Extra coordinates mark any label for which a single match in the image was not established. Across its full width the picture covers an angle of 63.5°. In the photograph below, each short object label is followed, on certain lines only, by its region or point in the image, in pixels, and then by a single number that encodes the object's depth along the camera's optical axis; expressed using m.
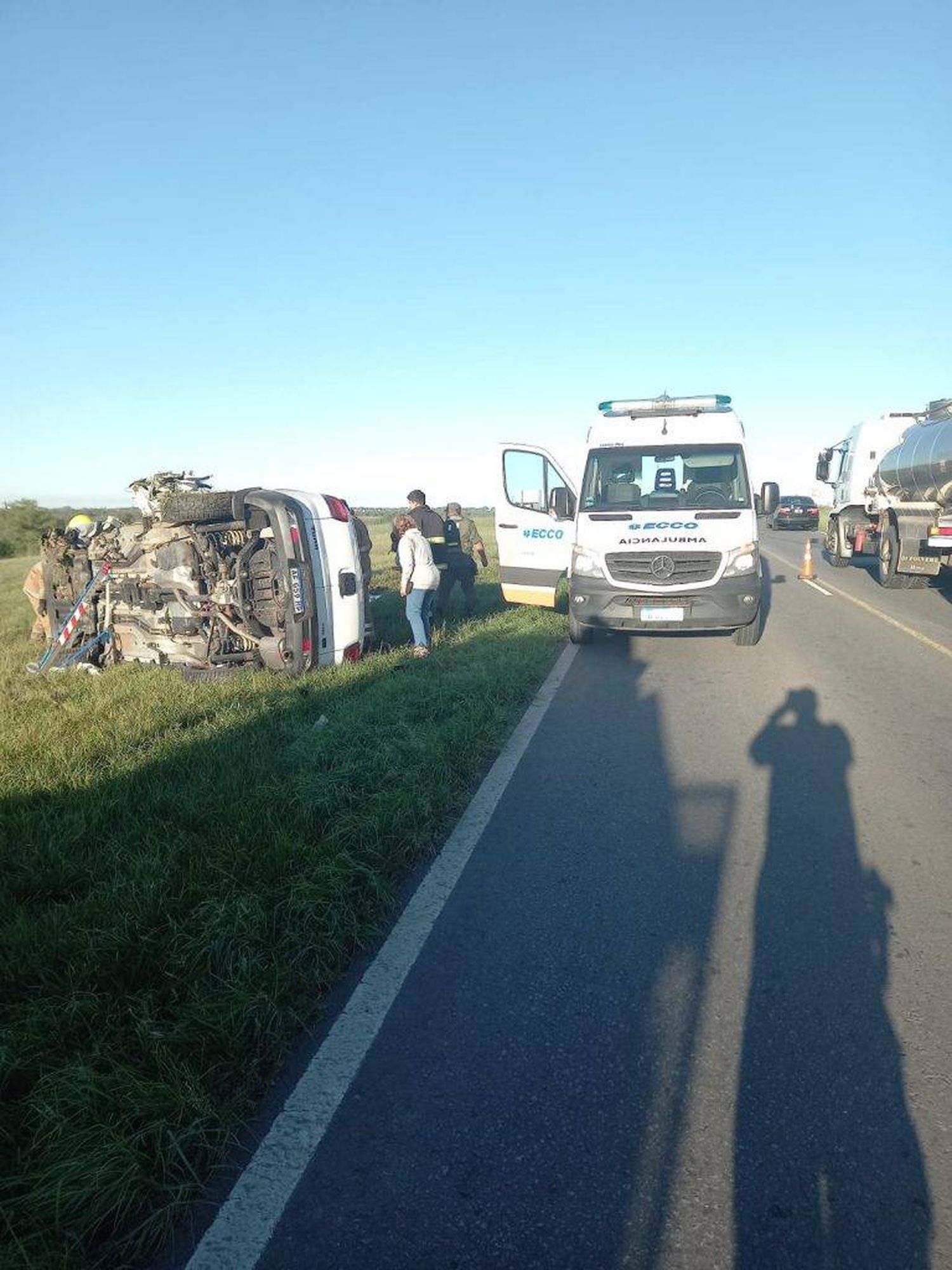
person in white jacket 8.48
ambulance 8.28
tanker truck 12.65
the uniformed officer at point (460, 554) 11.27
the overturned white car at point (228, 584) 7.41
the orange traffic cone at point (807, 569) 16.20
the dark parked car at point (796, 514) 33.09
